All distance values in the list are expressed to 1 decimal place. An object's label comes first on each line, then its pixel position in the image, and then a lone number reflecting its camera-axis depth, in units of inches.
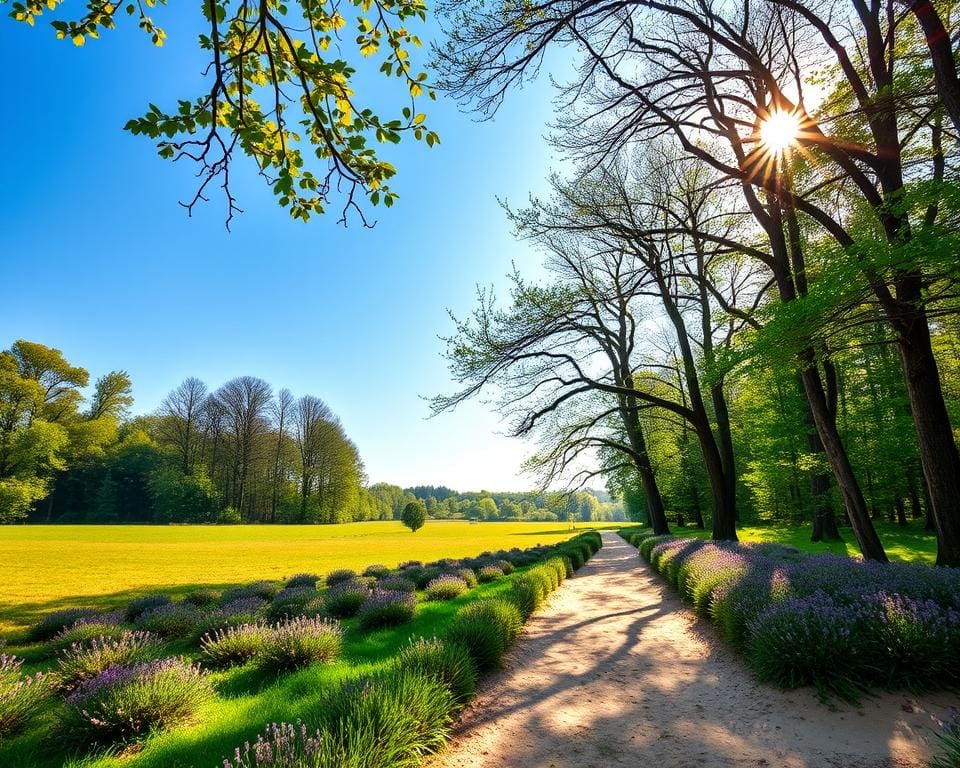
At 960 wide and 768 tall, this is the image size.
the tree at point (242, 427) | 2118.6
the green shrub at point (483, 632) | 212.7
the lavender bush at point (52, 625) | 266.4
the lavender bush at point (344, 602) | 322.3
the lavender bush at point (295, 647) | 195.5
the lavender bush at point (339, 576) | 483.8
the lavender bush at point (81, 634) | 230.8
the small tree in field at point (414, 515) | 1908.2
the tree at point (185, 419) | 2167.8
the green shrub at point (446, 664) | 164.4
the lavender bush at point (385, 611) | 284.0
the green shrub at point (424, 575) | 458.9
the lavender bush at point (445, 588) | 381.4
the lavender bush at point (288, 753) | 90.4
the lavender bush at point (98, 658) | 174.7
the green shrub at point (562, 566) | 489.9
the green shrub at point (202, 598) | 363.1
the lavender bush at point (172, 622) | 269.7
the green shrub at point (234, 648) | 209.2
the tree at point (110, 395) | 2028.8
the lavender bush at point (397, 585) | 381.7
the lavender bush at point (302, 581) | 451.4
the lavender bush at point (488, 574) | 488.5
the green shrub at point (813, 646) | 159.9
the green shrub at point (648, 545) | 671.1
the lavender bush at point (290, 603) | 291.0
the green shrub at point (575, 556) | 628.3
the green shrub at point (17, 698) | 137.9
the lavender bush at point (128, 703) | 129.4
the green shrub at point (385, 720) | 106.7
